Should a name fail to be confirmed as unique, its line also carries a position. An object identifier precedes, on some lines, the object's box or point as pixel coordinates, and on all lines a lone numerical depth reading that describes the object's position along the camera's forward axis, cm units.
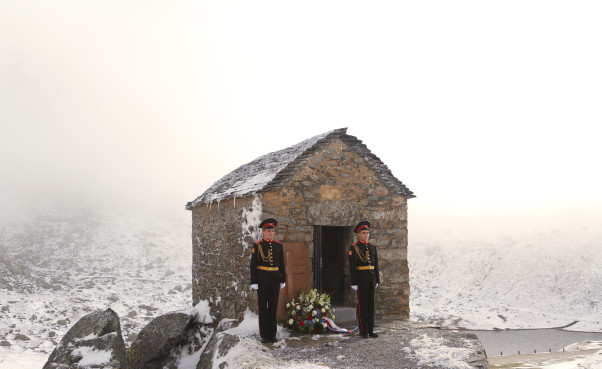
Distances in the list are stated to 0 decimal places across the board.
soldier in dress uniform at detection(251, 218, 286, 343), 787
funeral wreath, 836
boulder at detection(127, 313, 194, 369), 988
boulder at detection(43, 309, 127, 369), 796
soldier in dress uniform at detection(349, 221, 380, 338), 813
